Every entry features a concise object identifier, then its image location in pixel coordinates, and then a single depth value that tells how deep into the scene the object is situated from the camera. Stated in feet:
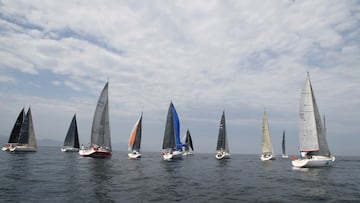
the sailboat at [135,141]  207.09
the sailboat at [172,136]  203.67
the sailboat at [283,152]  337.72
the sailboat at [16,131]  235.61
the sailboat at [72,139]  291.99
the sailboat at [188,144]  328.90
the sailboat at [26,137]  232.53
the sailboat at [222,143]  226.17
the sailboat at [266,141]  239.50
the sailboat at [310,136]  140.28
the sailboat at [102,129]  180.24
